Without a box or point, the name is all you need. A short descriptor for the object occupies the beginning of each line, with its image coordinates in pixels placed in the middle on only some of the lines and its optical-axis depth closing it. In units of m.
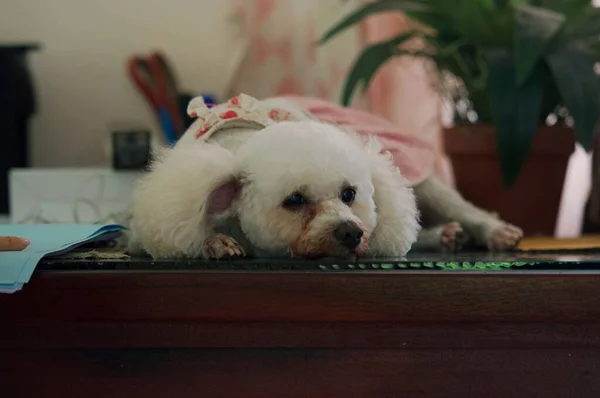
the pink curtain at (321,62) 1.45
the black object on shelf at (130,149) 1.28
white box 1.24
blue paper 0.80
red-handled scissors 1.50
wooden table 0.82
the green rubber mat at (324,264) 0.83
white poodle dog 0.88
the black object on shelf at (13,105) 1.40
